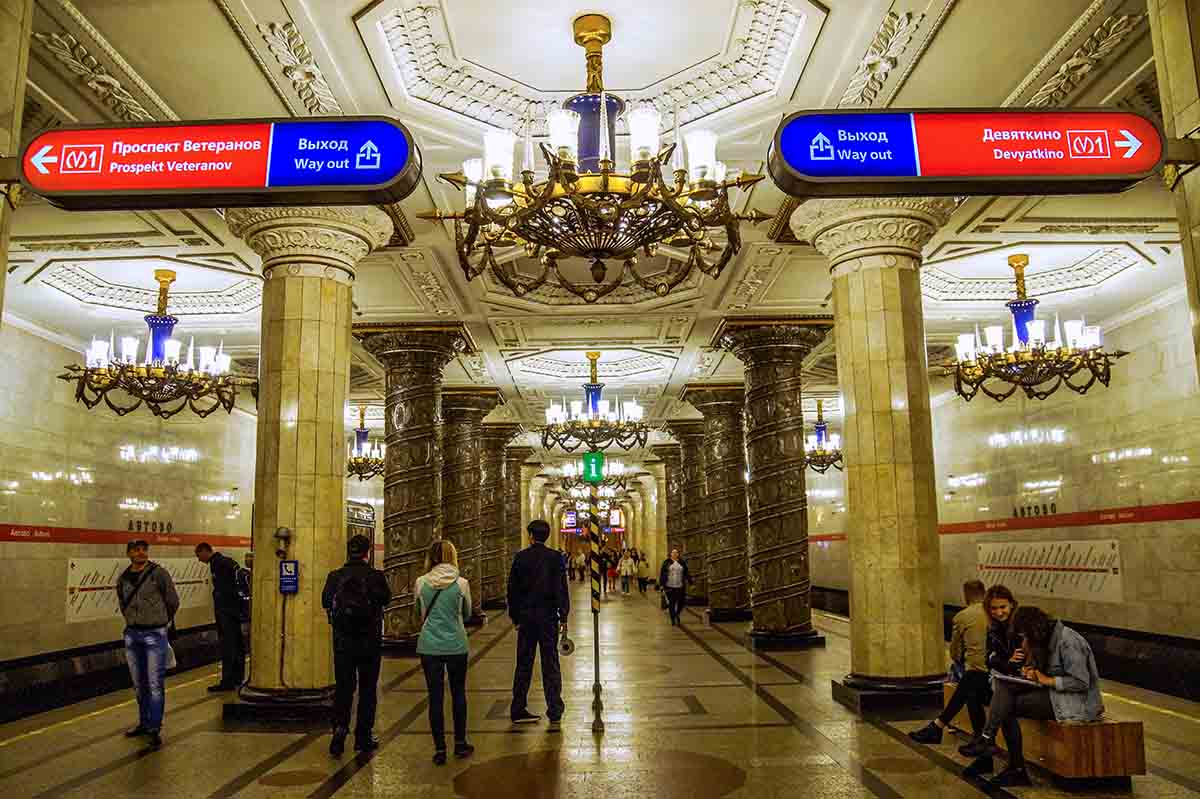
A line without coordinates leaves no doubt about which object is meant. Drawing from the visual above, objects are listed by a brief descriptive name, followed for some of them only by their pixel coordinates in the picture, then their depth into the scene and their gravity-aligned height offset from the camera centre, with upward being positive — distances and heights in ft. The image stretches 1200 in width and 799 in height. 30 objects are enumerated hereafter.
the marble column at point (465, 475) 57.21 +3.54
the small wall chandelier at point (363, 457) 70.69 +5.77
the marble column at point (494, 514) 70.69 +1.23
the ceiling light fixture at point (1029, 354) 35.14 +6.45
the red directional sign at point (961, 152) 13.25 +5.41
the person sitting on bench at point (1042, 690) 18.29 -3.46
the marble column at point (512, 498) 91.81 +3.19
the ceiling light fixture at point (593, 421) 54.90 +6.48
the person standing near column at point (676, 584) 57.72 -3.71
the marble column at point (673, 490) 86.07 +3.52
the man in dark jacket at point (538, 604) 24.16 -2.01
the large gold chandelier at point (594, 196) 17.43 +6.46
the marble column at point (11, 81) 13.94 +7.13
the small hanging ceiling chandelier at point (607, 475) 108.27 +6.68
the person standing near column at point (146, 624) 23.75 -2.32
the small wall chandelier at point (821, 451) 69.05 +5.55
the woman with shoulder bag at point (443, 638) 20.66 -2.43
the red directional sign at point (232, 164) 13.44 +5.49
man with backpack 21.04 -2.19
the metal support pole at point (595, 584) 24.44 -1.62
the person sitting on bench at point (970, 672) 21.38 -3.57
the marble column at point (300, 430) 25.45 +2.96
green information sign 41.60 +2.90
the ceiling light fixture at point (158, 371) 34.91 +6.40
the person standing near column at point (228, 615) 32.04 -2.87
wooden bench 17.92 -4.55
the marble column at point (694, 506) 72.08 +1.59
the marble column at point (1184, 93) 13.14 +6.32
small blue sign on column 25.38 -1.28
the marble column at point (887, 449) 25.77 +2.12
